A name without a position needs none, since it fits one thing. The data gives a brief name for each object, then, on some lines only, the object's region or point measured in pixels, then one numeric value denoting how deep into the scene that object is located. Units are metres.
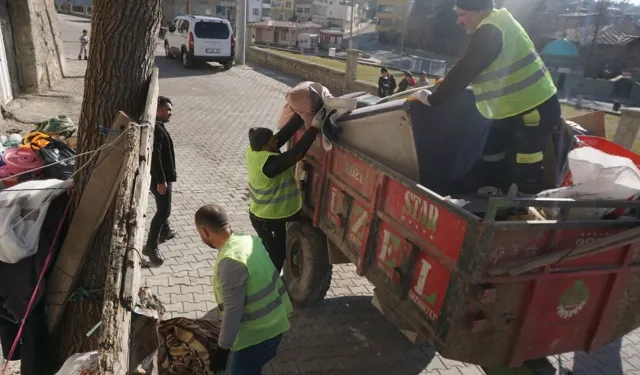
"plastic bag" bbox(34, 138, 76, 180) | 3.86
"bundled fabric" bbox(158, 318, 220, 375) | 3.32
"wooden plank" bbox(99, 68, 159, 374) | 1.83
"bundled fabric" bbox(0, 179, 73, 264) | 2.85
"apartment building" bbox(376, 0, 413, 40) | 64.50
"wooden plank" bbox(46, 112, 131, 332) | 3.14
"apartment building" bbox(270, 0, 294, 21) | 83.88
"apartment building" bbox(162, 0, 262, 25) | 57.84
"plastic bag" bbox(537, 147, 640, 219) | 2.71
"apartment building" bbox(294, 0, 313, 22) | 83.25
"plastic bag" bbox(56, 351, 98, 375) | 2.28
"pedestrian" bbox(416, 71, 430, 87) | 11.89
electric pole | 20.84
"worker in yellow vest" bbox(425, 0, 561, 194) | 3.06
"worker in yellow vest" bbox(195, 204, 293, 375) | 2.68
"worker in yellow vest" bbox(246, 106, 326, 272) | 4.04
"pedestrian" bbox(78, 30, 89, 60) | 19.10
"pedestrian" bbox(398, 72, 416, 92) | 12.37
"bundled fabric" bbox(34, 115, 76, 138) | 5.45
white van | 19.23
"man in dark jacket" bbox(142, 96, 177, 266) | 5.00
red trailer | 2.46
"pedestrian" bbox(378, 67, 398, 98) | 13.05
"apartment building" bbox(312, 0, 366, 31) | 78.50
